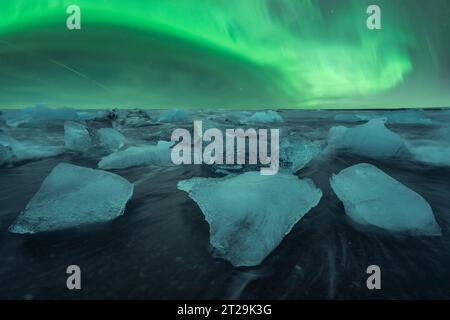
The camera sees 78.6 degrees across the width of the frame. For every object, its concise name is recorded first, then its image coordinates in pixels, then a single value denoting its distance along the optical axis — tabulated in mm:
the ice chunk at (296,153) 4039
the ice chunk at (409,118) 13859
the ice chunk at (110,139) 6086
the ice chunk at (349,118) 17969
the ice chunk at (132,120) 12972
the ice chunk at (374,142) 5164
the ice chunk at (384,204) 2199
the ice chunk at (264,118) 16344
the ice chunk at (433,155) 4660
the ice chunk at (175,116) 15867
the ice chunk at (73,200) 2199
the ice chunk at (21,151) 4512
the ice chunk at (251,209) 1872
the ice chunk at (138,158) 4391
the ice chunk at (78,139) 5805
